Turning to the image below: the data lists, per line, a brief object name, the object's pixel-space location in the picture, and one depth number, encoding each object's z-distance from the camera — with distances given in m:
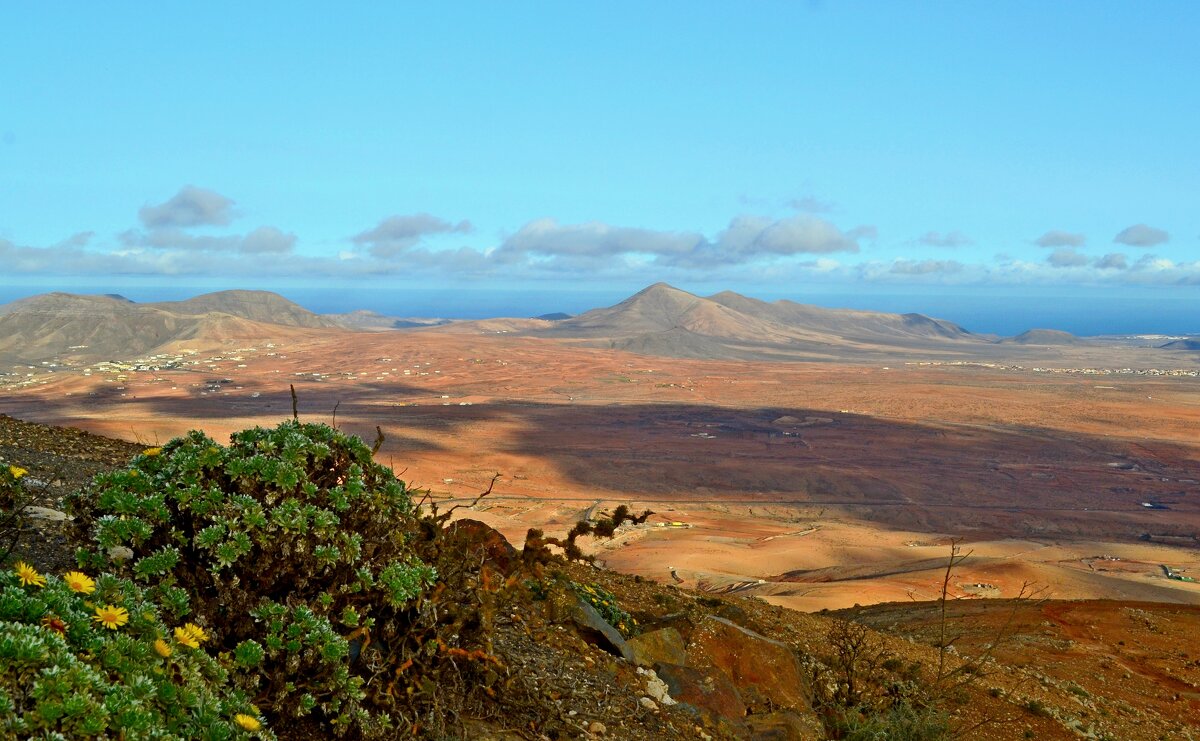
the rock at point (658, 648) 5.89
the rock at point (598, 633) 5.67
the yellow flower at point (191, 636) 2.76
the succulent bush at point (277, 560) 3.20
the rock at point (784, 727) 5.41
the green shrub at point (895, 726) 5.93
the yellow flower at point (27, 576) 2.51
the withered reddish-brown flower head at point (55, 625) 2.35
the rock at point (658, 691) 5.04
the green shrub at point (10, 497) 4.07
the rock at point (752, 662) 6.61
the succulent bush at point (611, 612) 6.61
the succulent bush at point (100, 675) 2.09
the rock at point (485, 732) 3.67
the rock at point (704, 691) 5.54
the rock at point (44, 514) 4.59
